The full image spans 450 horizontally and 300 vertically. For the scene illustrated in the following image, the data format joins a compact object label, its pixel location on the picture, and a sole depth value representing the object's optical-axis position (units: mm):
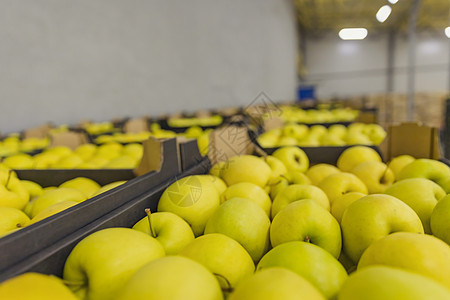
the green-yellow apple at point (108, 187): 455
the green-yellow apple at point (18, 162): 685
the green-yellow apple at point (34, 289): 217
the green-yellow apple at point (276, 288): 210
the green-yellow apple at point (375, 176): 555
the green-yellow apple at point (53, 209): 367
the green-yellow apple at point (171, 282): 220
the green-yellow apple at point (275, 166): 628
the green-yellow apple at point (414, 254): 262
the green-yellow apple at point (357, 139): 865
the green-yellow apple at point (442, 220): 347
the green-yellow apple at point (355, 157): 676
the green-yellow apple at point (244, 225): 375
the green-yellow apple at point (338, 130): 1032
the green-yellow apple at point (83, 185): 540
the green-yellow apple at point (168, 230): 355
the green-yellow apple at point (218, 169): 634
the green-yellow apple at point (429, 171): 499
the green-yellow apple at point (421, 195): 402
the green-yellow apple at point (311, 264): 271
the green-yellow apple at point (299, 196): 445
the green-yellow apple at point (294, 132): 1059
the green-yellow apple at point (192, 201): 434
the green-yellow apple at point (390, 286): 194
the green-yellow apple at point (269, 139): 935
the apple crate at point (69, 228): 264
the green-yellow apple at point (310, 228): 352
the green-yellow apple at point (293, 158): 694
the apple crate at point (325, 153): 743
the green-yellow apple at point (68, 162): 685
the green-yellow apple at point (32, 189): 546
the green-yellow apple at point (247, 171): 582
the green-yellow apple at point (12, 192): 455
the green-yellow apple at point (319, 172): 613
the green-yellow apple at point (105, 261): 267
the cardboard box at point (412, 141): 687
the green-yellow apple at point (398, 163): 622
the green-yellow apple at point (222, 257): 291
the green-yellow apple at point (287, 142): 902
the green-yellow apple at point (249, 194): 477
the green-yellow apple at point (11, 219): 378
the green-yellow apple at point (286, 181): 545
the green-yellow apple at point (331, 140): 883
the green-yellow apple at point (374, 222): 340
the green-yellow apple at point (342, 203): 423
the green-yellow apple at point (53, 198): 437
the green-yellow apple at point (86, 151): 812
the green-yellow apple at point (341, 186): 493
